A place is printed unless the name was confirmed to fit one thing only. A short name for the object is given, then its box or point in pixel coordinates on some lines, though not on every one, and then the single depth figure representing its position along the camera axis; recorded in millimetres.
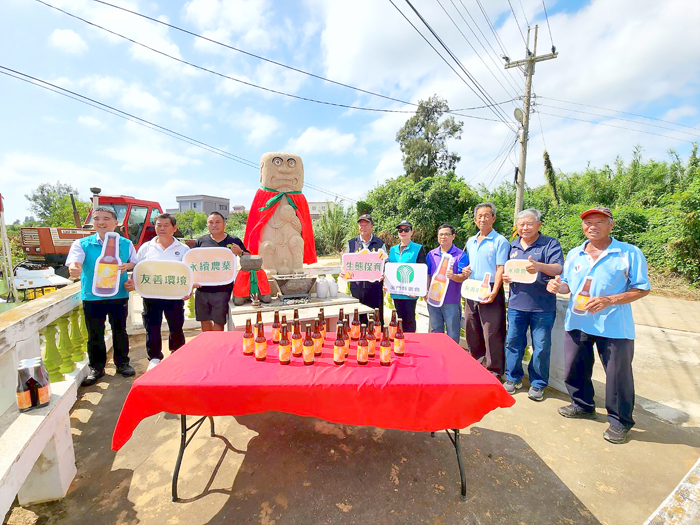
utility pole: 11211
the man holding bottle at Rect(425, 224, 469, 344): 3730
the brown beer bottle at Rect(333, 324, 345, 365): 2070
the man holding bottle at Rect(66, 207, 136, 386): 3213
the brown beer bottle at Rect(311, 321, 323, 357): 2227
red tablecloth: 1822
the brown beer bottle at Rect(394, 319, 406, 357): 2242
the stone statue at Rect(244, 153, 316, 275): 4781
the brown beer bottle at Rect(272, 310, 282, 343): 2471
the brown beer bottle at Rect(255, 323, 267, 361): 2150
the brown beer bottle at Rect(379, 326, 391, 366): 2088
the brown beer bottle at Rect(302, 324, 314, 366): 2064
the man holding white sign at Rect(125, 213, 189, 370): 3574
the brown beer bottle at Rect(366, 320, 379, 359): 2215
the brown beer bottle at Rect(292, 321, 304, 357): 2211
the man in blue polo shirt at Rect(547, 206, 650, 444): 2545
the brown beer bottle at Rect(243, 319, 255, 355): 2252
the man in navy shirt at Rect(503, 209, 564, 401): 3078
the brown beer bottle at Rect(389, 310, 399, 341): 2406
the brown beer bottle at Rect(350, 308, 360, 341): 2422
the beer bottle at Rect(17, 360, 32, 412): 1873
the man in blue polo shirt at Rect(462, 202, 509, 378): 3385
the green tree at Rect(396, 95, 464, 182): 24719
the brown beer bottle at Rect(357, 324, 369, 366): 2072
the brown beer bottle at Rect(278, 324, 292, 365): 2096
